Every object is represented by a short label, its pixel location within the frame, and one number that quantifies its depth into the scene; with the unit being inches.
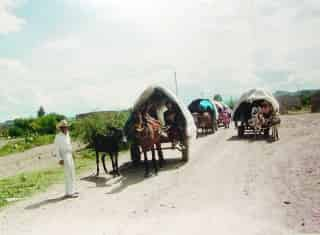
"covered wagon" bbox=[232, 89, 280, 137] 803.4
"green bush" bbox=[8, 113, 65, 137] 1860.2
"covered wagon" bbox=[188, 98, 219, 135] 1013.8
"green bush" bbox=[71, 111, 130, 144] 884.6
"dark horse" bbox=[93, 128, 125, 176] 511.8
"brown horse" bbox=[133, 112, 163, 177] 488.2
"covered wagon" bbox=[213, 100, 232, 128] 1290.6
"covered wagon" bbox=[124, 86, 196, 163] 550.6
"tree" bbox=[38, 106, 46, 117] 2957.7
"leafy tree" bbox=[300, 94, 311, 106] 2226.9
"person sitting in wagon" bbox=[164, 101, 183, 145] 556.0
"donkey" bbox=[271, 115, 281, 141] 756.0
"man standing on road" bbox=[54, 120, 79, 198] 409.1
